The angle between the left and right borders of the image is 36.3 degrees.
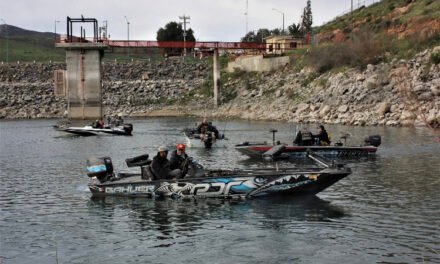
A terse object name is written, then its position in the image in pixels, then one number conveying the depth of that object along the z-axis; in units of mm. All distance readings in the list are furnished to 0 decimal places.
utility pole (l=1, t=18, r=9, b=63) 161925
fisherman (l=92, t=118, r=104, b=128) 54688
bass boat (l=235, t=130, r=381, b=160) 32688
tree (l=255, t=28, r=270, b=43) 146725
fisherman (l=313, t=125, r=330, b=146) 33844
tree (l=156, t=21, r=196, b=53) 140750
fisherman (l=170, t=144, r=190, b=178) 21391
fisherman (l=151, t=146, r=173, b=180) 21391
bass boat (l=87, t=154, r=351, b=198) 20750
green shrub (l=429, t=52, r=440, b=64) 63344
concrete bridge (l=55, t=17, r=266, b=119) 80625
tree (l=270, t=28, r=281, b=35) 162250
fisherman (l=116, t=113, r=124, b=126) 56019
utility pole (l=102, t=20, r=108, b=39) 92562
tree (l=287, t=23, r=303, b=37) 124250
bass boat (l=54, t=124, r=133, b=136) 53781
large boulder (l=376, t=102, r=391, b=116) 60062
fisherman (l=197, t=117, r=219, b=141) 40375
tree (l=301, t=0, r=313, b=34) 132750
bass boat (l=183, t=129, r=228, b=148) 40094
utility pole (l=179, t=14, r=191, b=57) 131625
